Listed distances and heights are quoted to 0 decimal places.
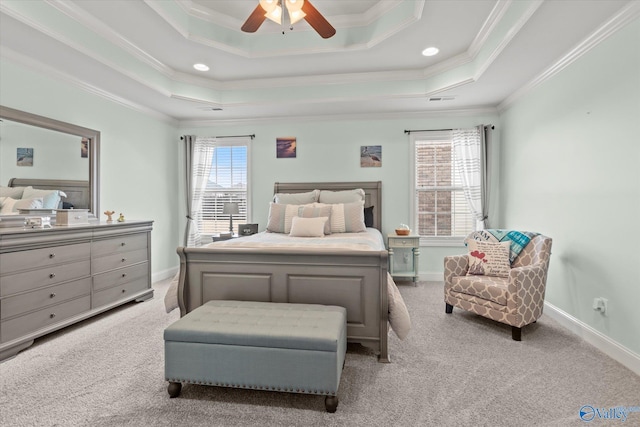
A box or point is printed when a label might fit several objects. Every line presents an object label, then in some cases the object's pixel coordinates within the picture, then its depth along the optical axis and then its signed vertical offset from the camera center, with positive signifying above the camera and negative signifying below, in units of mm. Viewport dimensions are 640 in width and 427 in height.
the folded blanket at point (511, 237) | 3109 -254
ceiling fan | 2201 +1477
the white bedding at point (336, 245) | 2205 -262
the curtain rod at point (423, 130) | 4623 +1242
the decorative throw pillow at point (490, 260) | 3074 -464
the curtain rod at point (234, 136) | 4984 +1278
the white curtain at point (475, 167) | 4406 +666
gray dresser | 2381 -539
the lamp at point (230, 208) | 4746 +108
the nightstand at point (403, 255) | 4266 -607
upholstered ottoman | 1680 -764
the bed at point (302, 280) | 2232 -489
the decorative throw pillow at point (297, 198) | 4379 +234
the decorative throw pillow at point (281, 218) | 3951 -41
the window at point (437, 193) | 4652 +312
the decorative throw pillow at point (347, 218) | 3900 -45
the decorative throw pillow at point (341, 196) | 4290 +253
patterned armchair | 2596 -671
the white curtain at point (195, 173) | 5039 +684
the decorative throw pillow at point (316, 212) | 3820 +32
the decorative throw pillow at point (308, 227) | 3572 -143
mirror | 2803 +658
